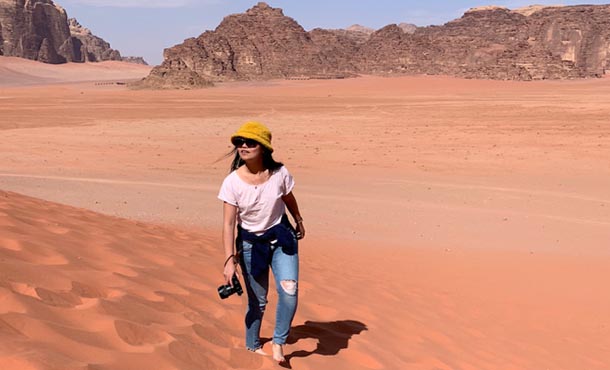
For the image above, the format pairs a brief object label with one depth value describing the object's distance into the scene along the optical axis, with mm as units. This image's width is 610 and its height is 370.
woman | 3570
